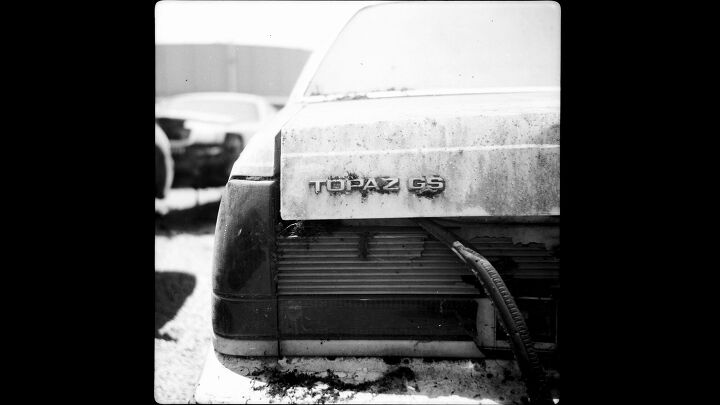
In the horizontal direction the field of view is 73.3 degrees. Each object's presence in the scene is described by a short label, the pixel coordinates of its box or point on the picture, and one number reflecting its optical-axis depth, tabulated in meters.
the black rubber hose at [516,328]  1.36
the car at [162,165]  4.06
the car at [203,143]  5.22
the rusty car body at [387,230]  1.44
